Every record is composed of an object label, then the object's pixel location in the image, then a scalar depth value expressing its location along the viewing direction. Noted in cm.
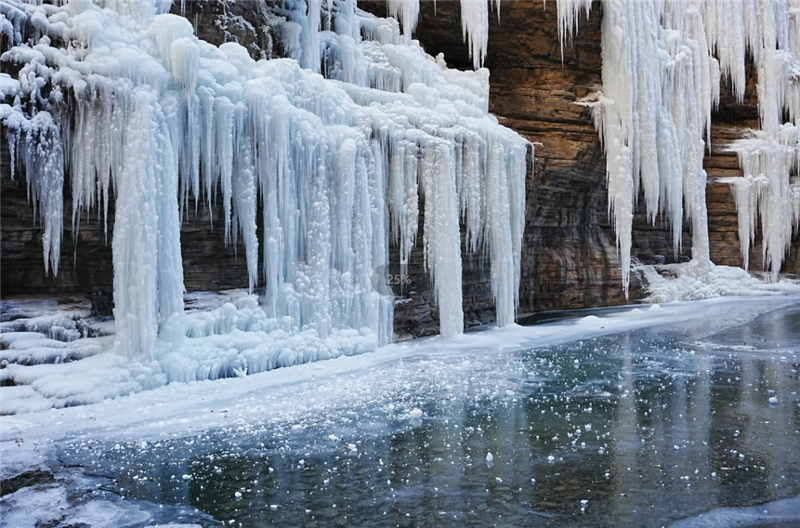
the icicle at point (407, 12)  1402
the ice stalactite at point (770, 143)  2102
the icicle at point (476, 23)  1498
